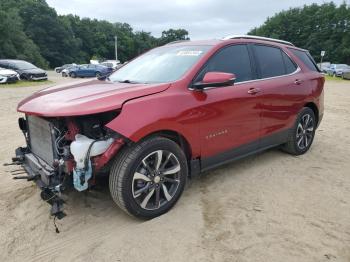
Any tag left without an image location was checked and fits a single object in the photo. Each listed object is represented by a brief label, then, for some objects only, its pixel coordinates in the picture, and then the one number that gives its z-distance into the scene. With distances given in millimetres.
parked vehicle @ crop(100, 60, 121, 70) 40256
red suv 3193
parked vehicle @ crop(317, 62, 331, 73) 38562
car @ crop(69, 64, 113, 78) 31531
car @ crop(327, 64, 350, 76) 33819
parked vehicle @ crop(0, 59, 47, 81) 22797
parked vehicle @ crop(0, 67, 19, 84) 19797
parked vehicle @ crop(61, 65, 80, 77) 32784
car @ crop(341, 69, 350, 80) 29291
